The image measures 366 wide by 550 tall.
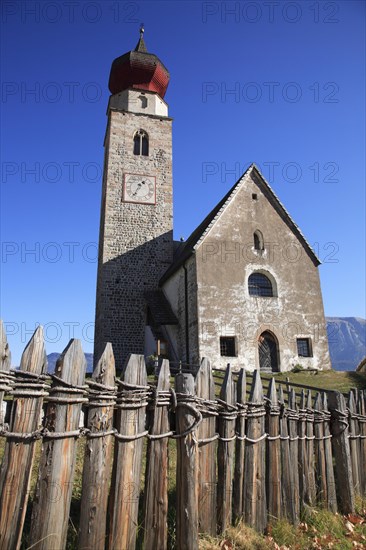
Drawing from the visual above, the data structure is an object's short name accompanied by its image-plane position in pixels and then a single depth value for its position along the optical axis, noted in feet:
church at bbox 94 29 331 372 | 59.93
